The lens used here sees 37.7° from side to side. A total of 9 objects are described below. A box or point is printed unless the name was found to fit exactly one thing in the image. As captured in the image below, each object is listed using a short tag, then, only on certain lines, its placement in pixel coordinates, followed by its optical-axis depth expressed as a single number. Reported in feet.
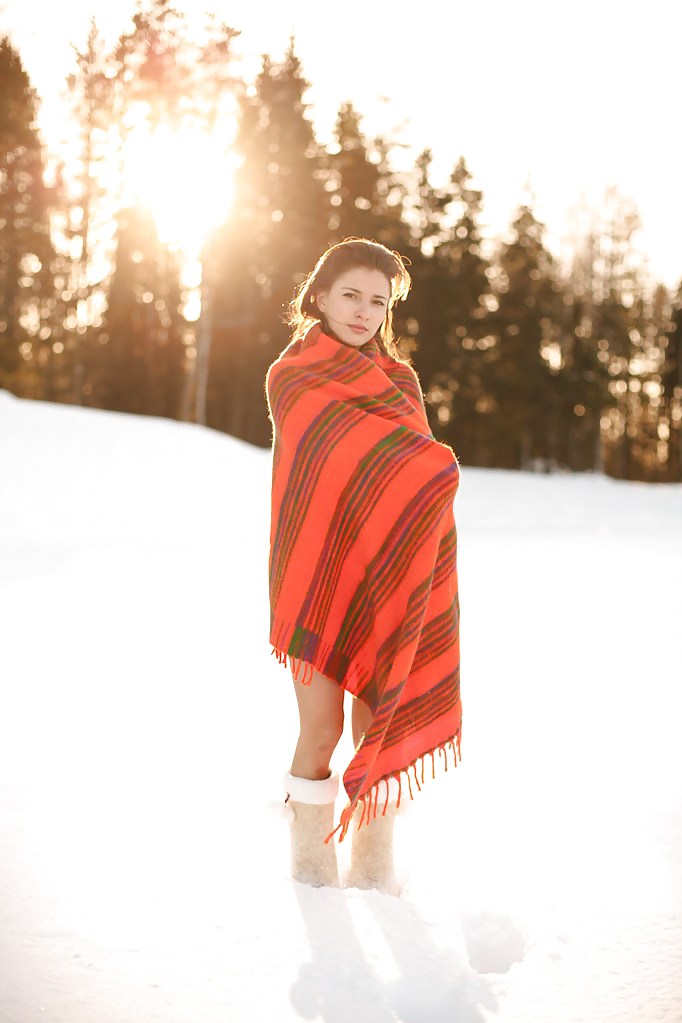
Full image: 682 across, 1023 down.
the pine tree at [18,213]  85.61
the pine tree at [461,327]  111.34
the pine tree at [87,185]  78.69
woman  8.18
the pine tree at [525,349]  114.62
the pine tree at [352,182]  102.32
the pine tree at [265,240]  96.37
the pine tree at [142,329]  89.45
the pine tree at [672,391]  140.15
